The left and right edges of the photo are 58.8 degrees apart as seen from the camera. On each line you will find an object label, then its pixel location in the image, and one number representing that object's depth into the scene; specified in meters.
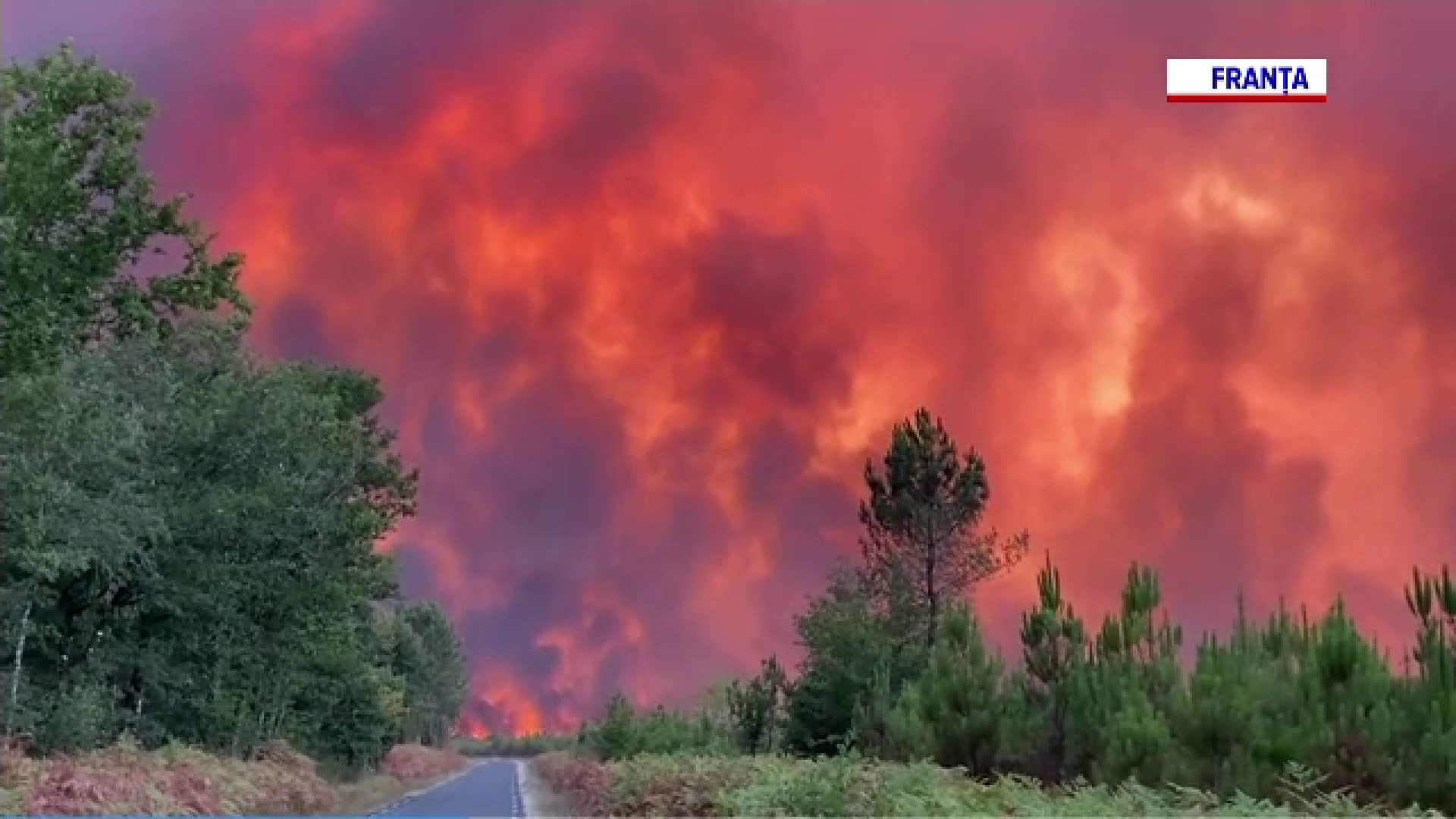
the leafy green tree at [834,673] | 41.84
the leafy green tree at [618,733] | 52.19
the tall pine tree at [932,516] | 48.38
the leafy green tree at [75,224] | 25.00
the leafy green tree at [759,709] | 46.41
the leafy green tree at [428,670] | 106.44
